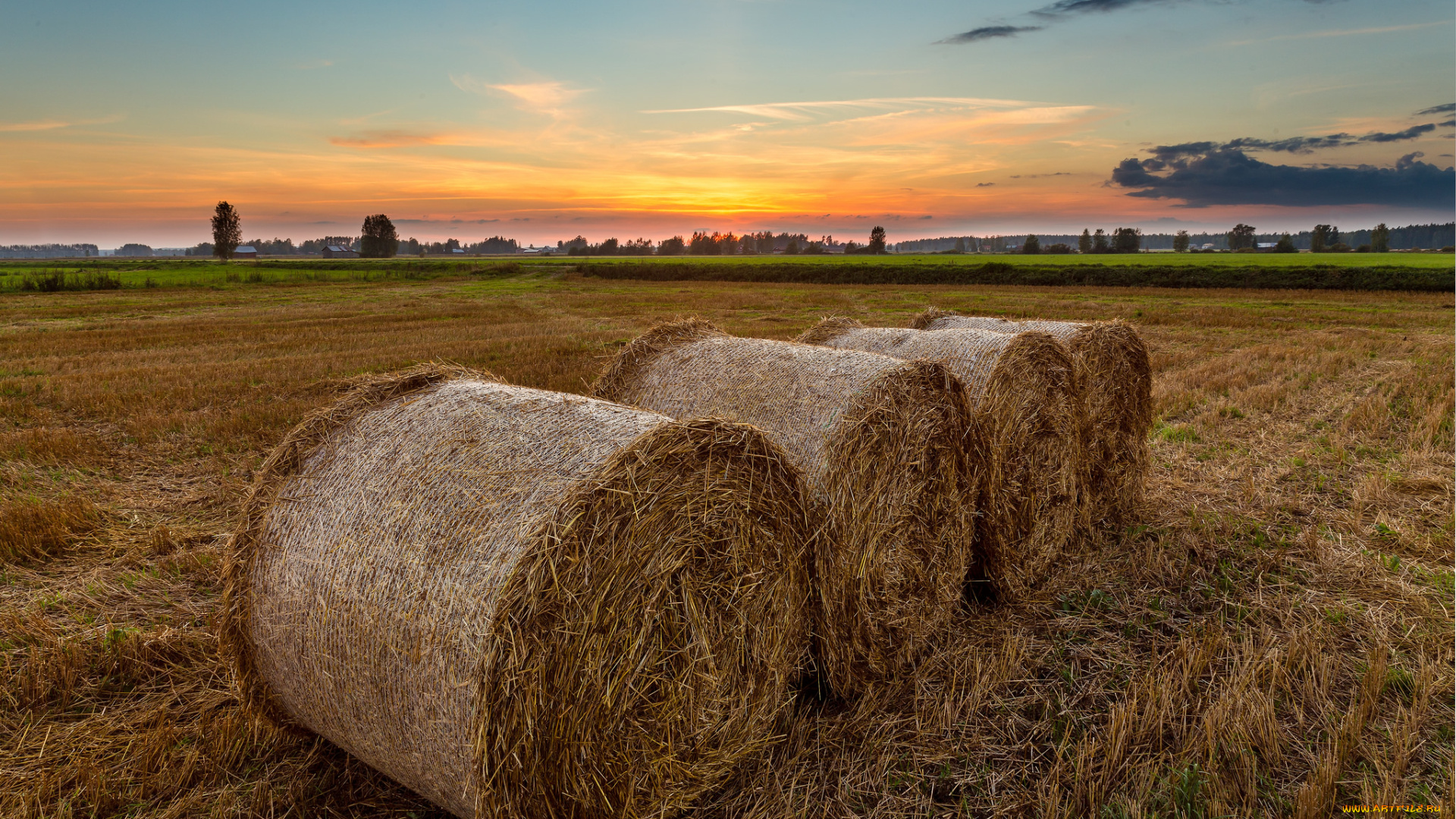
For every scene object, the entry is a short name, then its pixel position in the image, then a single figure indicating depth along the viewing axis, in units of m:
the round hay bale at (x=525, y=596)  3.16
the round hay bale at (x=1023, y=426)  6.20
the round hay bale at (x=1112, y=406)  7.57
